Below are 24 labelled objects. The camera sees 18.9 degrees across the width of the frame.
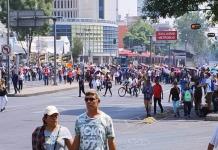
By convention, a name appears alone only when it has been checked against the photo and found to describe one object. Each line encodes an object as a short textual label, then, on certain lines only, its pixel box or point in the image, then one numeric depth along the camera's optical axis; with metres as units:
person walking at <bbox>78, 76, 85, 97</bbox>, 39.04
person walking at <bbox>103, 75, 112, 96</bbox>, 40.75
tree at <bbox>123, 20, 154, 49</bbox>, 176.25
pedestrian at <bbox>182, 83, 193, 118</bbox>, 25.78
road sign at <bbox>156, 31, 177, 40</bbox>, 71.43
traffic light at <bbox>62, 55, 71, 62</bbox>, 85.79
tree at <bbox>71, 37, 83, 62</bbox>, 129.75
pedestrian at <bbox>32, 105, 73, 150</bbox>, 7.84
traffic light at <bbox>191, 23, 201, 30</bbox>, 38.90
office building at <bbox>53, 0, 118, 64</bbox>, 163.88
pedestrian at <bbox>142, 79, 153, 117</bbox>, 25.84
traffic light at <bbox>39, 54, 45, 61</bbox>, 79.16
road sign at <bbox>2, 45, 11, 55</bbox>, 40.44
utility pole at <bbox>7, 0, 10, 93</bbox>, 42.12
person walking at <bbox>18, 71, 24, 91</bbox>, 43.75
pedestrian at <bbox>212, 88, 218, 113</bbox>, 25.75
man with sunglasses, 7.59
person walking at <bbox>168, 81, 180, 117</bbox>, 26.22
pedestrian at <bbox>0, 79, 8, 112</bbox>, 28.45
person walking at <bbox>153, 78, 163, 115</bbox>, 26.78
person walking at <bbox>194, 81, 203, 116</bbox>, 26.75
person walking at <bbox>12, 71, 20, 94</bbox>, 41.01
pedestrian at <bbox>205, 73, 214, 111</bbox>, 26.34
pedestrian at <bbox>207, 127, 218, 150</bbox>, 8.25
